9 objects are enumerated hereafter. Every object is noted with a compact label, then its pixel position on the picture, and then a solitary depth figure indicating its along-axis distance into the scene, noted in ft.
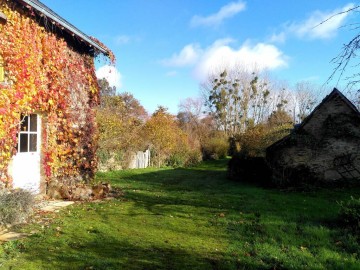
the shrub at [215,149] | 106.01
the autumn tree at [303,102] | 132.67
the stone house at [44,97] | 25.07
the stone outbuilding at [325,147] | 42.73
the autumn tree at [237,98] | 136.26
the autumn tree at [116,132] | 64.54
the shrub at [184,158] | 91.04
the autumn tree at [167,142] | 85.76
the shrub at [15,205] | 20.29
